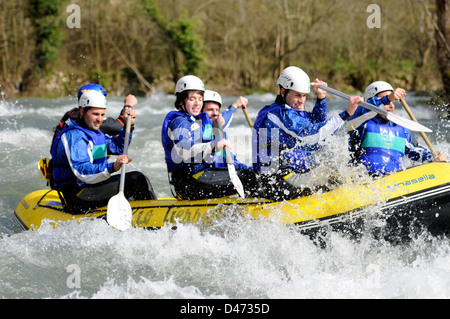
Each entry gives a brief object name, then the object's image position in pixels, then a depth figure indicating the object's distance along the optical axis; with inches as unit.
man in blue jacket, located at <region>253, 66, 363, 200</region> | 383.6
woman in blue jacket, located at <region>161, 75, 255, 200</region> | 399.9
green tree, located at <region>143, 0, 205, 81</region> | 1830.7
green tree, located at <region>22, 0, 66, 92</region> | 1779.0
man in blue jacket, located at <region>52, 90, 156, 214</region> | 413.1
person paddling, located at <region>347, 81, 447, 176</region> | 429.1
